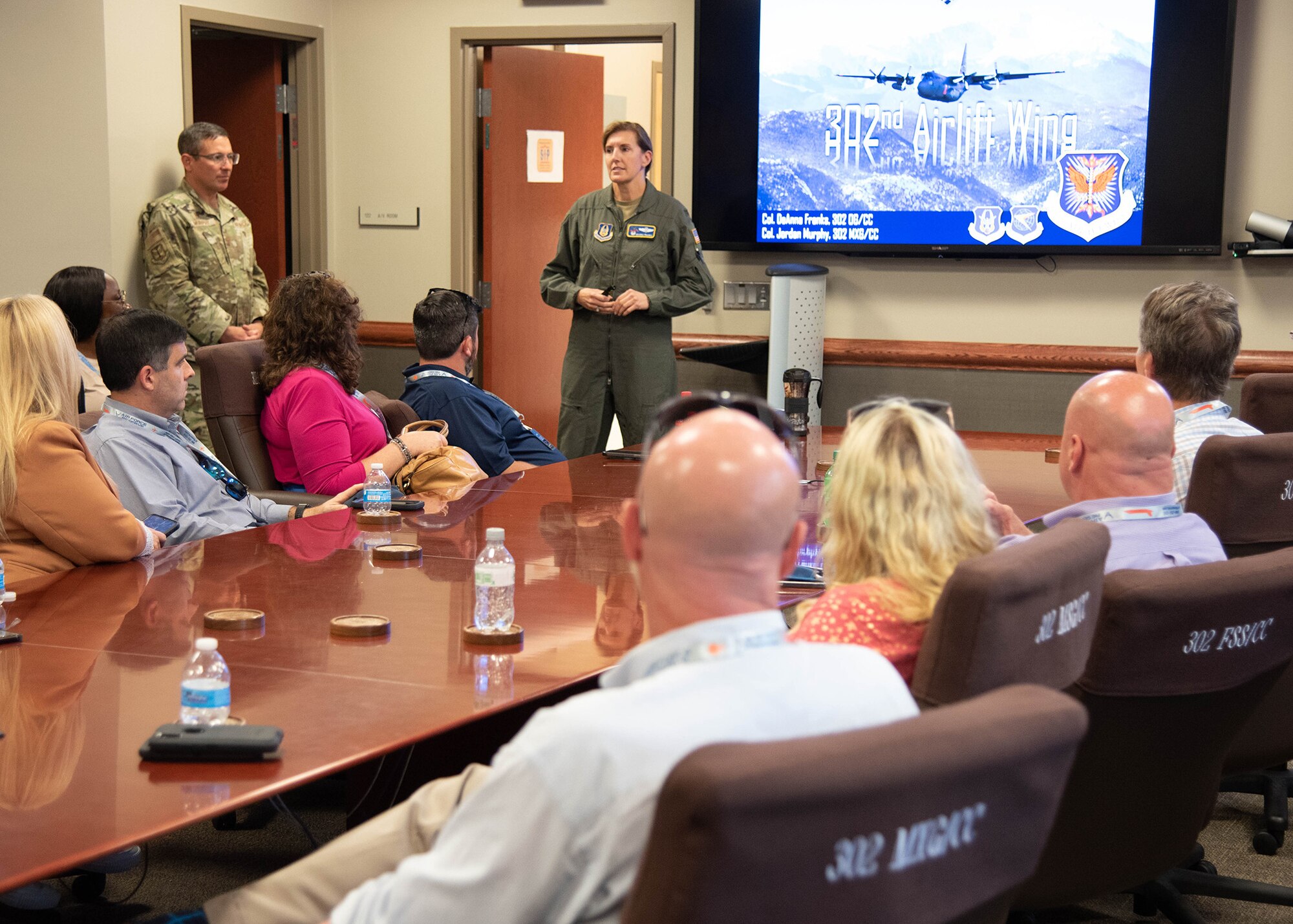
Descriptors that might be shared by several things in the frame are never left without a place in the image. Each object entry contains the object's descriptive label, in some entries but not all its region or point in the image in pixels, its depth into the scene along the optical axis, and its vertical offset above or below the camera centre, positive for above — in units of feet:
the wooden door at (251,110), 22.29 +2.31
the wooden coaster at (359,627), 6.80 -1.88
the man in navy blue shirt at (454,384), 13.61 -1.32
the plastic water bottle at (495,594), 6.98 -1.80
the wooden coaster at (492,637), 6.66 -1.88
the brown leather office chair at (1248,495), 8.34 -1.43
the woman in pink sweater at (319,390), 12.57 -1.29
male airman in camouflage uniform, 18.62 -0.04
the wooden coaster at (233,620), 6.86 -1.87
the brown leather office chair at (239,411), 12.53 -1.50
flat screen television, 18.56 +1.93
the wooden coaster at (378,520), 10.11 -2.00
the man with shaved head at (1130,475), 7.22 -1.16
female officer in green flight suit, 18.39 -0.50
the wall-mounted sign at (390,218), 22.47 +0.57
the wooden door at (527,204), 22.20 +0.83
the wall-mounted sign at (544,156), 22.70 +1.65
